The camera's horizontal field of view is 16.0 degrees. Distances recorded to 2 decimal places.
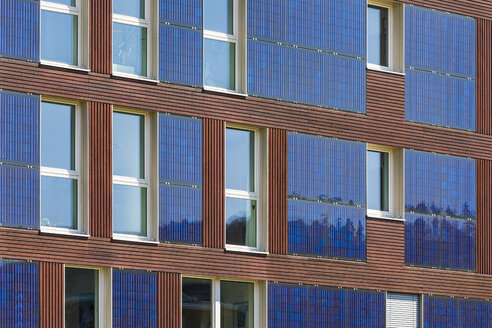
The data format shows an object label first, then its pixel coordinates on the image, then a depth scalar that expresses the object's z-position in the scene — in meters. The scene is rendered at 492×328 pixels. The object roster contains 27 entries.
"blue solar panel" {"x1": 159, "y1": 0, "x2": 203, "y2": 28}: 37.00
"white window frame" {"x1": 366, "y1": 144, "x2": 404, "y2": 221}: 40.72
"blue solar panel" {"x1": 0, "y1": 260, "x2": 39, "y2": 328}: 33.94
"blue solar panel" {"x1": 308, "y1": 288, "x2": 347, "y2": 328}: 38.69
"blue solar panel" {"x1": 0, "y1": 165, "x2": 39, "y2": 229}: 34.22
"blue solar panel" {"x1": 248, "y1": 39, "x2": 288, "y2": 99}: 38.38
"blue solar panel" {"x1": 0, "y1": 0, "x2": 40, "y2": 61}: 34.66
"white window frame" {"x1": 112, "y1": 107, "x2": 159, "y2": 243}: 36.28
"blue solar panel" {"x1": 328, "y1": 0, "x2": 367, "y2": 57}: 40.03
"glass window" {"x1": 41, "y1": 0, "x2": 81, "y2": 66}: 35.47
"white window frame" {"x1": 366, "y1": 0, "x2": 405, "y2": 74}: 41.34
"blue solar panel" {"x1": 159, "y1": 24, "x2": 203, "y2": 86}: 36.91
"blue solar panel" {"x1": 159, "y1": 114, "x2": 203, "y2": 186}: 36.62
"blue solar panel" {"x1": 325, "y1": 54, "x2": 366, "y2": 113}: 39.81
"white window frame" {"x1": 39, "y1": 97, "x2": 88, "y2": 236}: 35.22
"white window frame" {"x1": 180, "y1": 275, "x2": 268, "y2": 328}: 37.34
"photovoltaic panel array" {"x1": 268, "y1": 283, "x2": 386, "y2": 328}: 38.09
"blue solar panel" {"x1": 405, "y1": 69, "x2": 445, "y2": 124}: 41.28
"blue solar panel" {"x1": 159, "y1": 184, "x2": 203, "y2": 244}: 36.44
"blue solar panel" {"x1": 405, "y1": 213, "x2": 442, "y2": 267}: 40.66
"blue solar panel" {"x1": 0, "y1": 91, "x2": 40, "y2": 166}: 34.41
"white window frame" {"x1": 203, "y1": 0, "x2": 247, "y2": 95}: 38.19
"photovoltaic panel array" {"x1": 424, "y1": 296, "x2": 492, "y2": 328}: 40.88
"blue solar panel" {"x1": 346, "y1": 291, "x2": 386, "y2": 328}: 39.44
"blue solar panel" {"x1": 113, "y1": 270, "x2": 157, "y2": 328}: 35.50
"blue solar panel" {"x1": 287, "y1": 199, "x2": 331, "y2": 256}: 38.56
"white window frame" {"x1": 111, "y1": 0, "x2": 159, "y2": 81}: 36.75
